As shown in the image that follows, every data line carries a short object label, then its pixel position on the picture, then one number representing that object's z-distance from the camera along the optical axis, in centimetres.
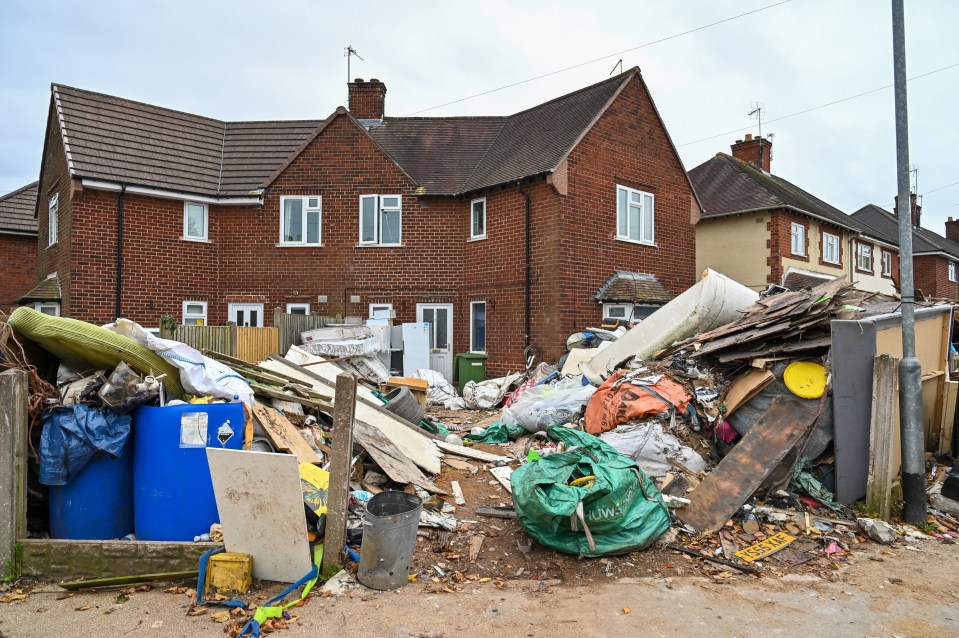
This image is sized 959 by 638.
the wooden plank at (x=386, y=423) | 674
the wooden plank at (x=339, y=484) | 429
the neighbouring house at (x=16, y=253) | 2159
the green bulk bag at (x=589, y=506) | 459
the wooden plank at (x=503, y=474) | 648
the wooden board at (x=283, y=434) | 527
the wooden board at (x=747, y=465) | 544
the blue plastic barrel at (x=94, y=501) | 466
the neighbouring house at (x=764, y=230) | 1952
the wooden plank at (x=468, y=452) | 749
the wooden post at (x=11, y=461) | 436
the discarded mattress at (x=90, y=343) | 484
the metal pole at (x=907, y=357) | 568
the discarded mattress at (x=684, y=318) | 948
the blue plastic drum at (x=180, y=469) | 452
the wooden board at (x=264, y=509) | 407
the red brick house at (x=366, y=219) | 1423
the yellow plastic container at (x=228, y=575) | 407
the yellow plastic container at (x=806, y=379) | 636
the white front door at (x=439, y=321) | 1562
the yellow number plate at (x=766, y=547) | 489
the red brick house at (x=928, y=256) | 3008
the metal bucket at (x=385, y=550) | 411
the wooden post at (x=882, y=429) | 581
